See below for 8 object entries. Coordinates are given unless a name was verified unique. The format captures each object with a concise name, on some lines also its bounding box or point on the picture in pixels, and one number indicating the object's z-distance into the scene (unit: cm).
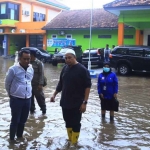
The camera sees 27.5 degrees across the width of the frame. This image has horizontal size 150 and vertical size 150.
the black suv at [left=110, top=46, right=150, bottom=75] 1689
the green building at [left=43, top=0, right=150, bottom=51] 2041
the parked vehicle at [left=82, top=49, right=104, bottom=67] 2136
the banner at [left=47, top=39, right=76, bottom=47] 2994
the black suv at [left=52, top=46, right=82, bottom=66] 2406
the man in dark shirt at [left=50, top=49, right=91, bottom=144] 524
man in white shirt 538
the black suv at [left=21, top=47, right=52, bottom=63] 2742
